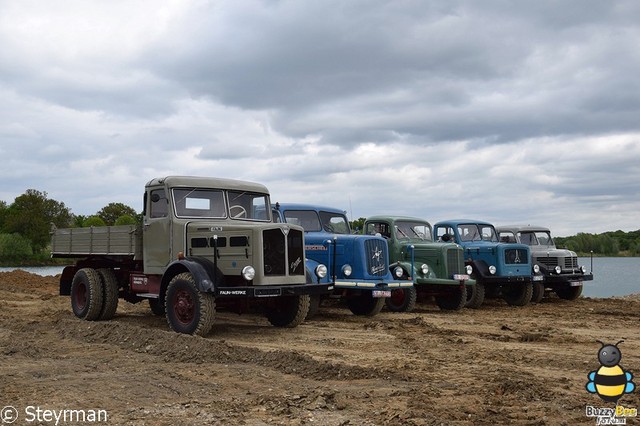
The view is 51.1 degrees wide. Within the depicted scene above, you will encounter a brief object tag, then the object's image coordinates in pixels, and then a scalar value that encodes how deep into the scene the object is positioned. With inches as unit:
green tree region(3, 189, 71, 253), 2025.1
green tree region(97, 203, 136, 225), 1688.0
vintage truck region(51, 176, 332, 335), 403.2
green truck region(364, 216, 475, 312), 609.3
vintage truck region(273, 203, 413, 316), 526.3
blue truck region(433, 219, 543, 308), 682.8
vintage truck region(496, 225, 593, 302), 758.5
